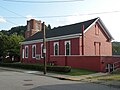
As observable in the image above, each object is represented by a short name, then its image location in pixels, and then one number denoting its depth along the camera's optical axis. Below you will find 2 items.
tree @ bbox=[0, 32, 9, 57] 25.73
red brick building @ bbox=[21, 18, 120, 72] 14.65
